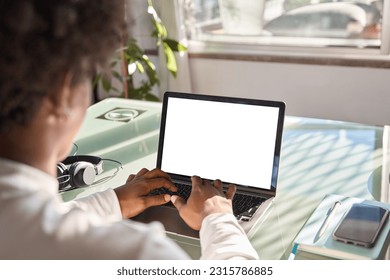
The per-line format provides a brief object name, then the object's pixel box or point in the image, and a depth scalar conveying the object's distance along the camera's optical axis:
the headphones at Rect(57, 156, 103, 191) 1.32
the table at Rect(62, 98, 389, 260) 1.13
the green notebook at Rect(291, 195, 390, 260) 0.96
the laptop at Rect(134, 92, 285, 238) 1.23
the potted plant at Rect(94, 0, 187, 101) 2.96
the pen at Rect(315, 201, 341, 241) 1.04
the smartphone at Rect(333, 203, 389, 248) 0.99
